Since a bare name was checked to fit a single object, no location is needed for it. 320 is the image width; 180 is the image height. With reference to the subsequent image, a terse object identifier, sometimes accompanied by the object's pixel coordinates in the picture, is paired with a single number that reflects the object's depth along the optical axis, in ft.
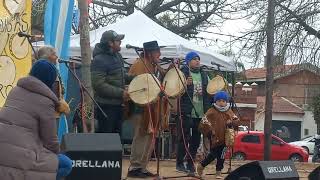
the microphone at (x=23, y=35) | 22.95
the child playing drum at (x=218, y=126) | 27.66
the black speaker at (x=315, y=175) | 25.74
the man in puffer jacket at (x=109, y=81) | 25.35
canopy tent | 41.42
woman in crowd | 15.90
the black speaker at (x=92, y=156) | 19.33
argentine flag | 25.89
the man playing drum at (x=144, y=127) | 25.73
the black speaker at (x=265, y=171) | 22.88
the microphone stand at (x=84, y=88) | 23.26
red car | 81.20
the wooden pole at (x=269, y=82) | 35.21
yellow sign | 24.98
